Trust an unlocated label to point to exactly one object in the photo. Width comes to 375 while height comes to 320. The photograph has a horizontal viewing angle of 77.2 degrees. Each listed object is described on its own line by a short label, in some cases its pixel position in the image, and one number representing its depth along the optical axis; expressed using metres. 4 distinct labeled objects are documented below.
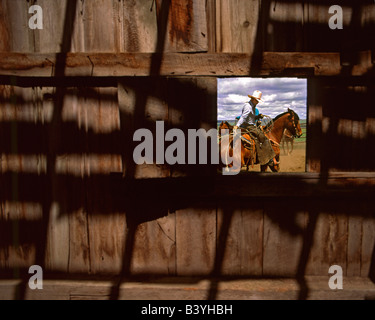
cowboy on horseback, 5.82
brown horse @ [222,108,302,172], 5.92
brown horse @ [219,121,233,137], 6.34
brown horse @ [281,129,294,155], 7.75
